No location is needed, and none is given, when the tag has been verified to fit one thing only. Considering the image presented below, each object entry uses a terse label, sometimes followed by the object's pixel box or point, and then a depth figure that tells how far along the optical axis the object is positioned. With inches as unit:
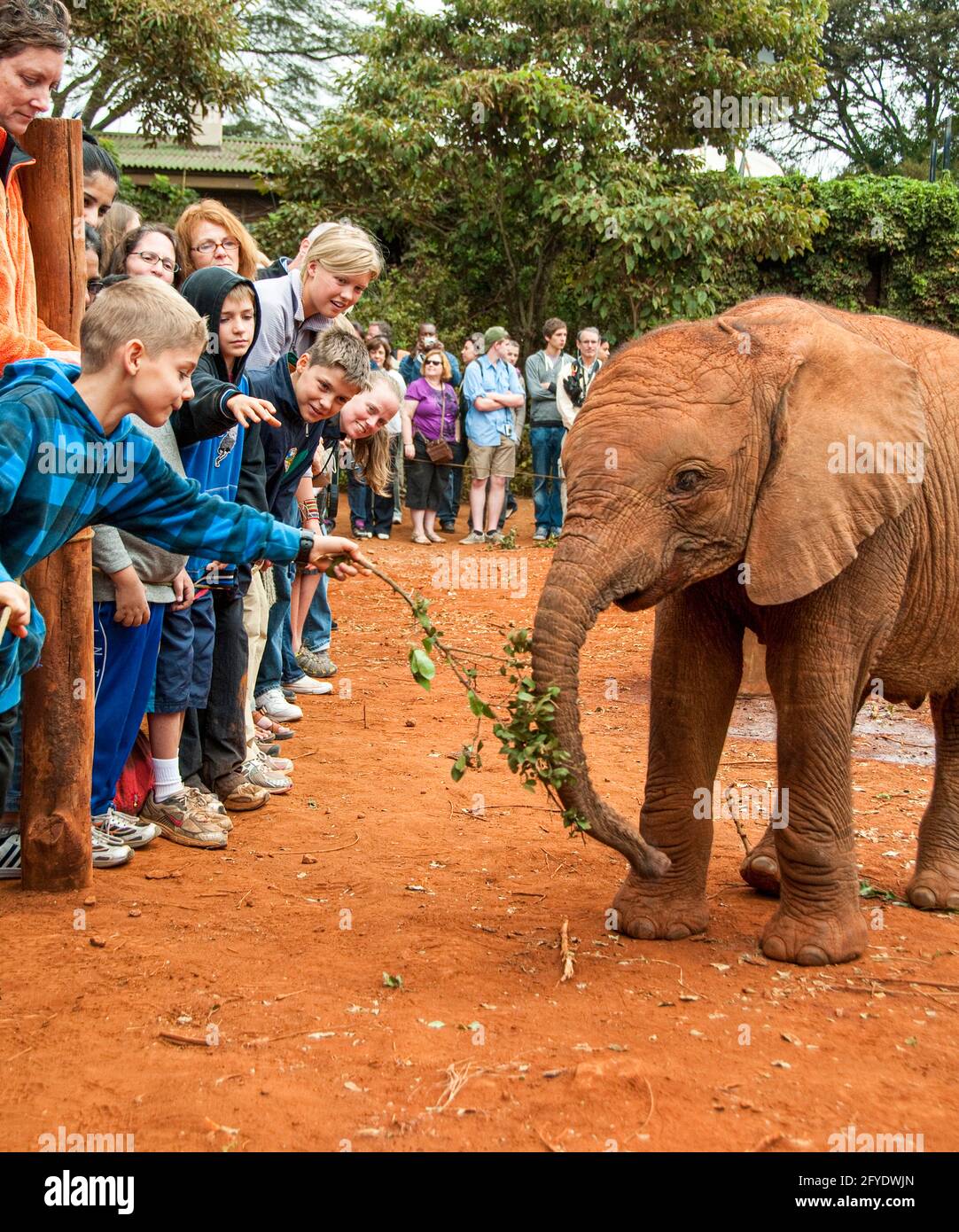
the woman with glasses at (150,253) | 253.8
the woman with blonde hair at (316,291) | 272.4
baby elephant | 181.8
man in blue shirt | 703.1
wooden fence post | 207.3
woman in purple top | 700.7
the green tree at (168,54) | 696.4
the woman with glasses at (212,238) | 271.3
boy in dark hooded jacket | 222.5
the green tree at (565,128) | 783.7
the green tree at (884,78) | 1566.2
